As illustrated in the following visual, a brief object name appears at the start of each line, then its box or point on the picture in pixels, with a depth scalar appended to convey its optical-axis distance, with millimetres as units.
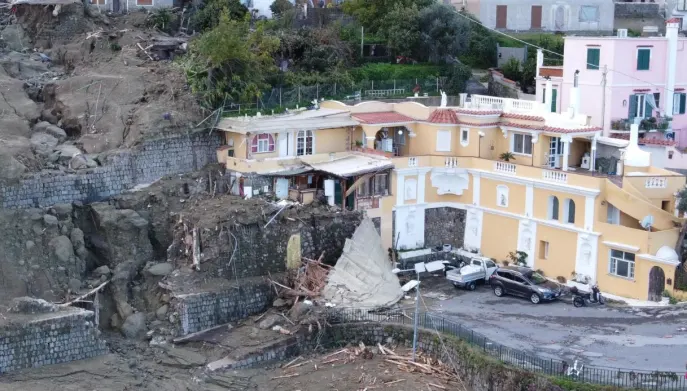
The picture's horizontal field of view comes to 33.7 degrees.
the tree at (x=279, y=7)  55781
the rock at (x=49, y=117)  46462
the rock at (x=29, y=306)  36938
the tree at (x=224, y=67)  45219
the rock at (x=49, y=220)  40562
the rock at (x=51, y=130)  44938
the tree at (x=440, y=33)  54219
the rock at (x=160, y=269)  40831
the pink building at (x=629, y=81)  48719
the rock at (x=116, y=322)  39781
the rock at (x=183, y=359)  37438
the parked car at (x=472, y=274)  42906
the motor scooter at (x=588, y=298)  40719
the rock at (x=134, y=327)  39094
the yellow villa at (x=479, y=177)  41688
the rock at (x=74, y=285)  39744
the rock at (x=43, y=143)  43031
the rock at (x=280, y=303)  40750
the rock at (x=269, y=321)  39459
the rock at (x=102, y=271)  40844
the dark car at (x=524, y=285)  41062
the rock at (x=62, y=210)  41219
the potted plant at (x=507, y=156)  46531
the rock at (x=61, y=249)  40250
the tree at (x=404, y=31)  53875
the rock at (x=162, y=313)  39625
